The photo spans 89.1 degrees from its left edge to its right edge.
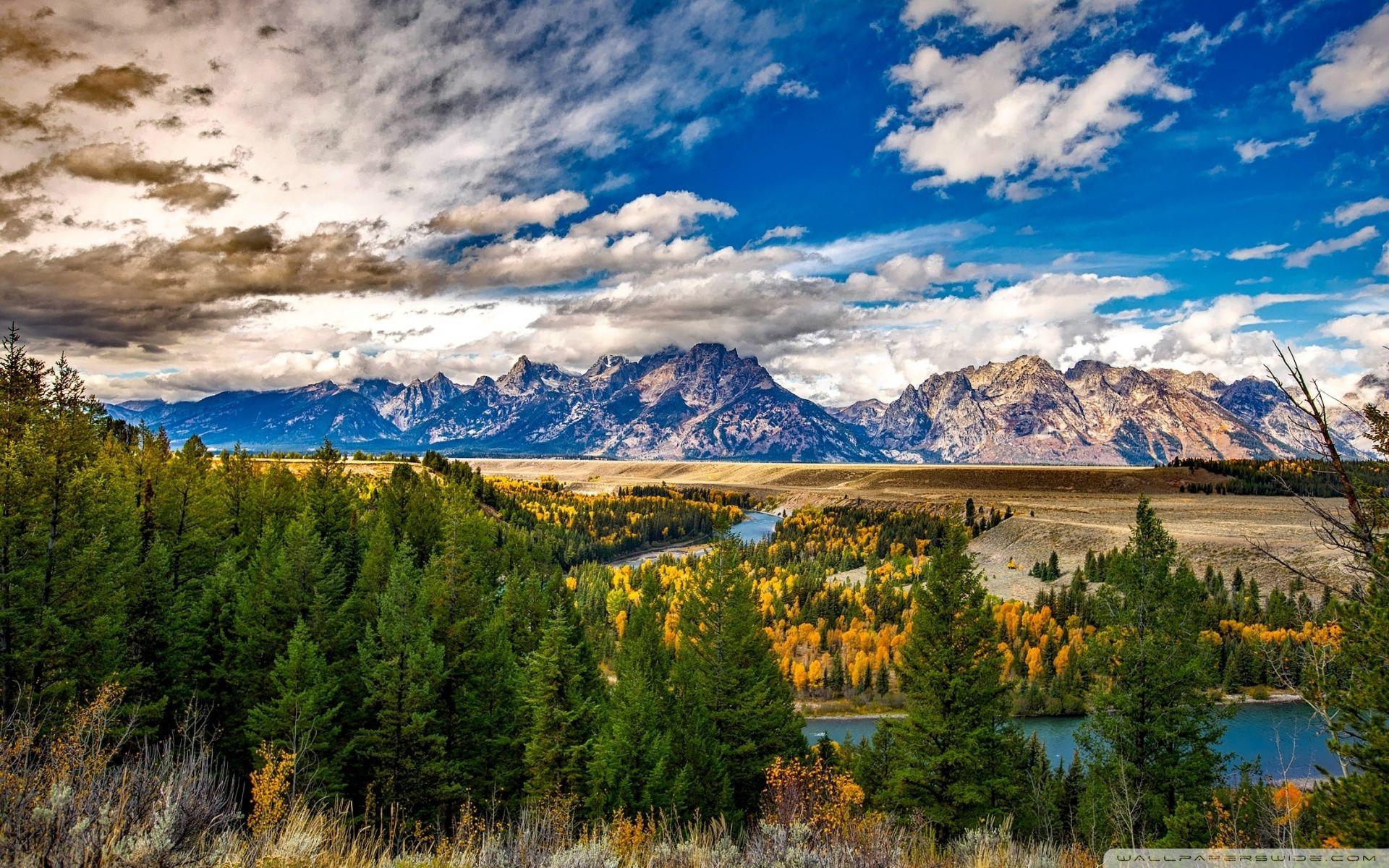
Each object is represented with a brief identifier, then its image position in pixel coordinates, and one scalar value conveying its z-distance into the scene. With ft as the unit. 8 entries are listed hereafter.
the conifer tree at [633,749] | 100.63
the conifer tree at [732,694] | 122.31
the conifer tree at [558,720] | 102.42
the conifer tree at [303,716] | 92.53
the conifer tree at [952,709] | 99.14
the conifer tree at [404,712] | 97.86
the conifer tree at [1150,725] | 96.99
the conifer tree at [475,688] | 114.01
